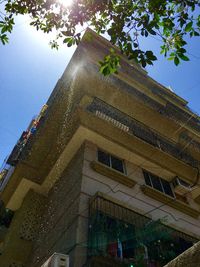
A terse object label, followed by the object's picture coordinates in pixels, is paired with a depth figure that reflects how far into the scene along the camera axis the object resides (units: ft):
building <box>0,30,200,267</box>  19.99
